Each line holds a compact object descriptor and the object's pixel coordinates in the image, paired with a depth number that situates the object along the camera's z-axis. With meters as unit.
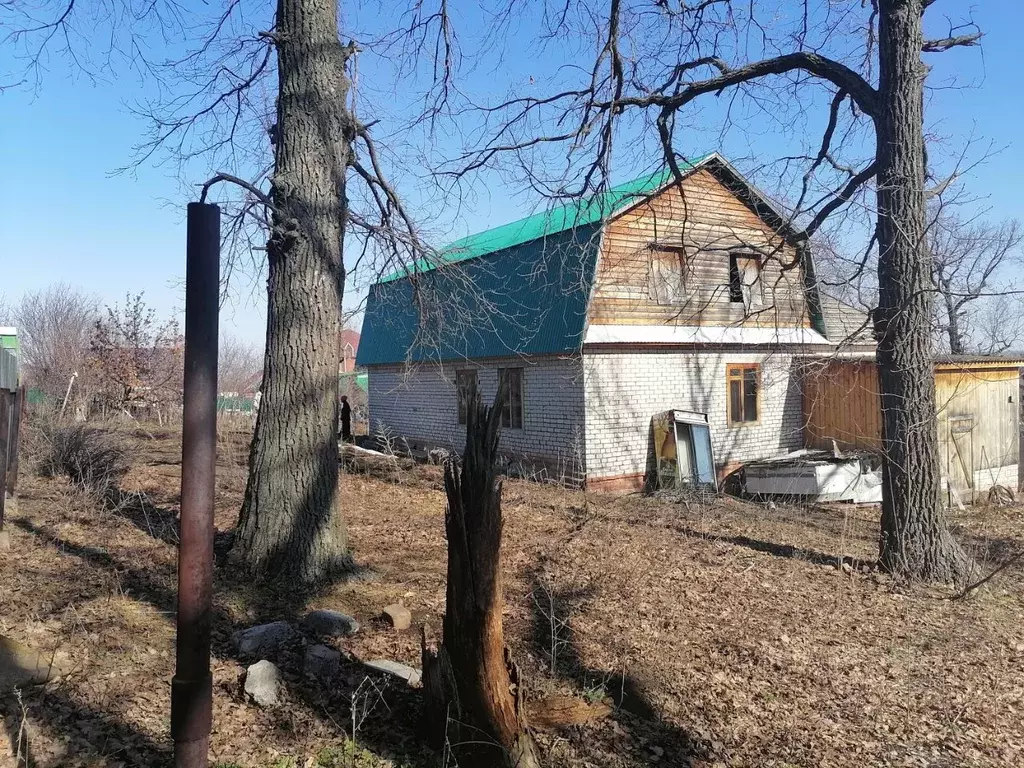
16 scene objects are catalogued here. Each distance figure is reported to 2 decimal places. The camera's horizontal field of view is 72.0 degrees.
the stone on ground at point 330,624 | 4.89
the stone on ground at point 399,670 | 4.24
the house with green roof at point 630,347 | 12.89
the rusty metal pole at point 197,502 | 2.56
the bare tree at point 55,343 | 22.83
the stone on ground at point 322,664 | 4.21
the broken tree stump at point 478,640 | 3.47
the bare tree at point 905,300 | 6.95
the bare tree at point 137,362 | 23.22
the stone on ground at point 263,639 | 4.44
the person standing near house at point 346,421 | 18.92
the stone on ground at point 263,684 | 3.83
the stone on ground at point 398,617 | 5.16
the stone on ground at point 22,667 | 3.60
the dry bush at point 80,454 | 9.49
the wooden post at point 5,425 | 6.77
